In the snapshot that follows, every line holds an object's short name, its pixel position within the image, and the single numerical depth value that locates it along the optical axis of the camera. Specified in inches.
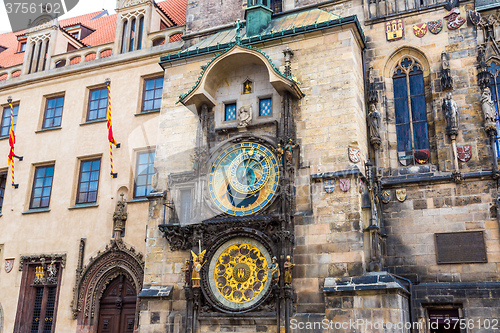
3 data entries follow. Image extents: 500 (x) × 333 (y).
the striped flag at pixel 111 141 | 651.5
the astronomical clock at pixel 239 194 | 454.3
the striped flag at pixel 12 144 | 714.8
